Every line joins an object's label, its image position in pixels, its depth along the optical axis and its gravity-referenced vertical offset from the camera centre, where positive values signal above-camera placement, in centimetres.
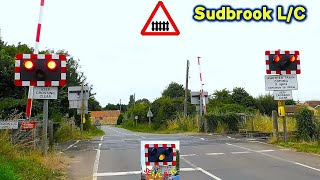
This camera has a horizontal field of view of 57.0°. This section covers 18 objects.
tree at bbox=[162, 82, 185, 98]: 5779 +450
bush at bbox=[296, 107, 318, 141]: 1196 -49
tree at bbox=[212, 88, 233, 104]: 3585 +227
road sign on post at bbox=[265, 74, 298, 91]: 1160 +122
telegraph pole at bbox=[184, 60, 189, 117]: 2797 +186
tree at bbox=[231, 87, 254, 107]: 3749 +208
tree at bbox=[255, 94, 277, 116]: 4021 +141
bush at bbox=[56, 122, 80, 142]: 1525 -104
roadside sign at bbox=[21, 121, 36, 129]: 826 -31
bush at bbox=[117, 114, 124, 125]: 7371 -141
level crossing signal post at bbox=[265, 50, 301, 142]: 1133 +162
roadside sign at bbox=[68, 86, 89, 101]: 1891 +134
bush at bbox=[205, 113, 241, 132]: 1822 -43
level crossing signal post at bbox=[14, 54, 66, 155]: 781 +117
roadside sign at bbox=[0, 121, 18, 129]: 823 -31
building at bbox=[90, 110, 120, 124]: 9491 -74
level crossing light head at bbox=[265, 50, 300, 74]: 1131 +197
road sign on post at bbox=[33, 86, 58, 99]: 803 +60
